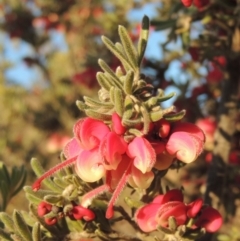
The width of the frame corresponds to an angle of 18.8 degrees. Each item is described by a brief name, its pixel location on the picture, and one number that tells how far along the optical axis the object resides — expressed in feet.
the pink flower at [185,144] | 0.59
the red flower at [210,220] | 0.63
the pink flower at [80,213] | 0.63
